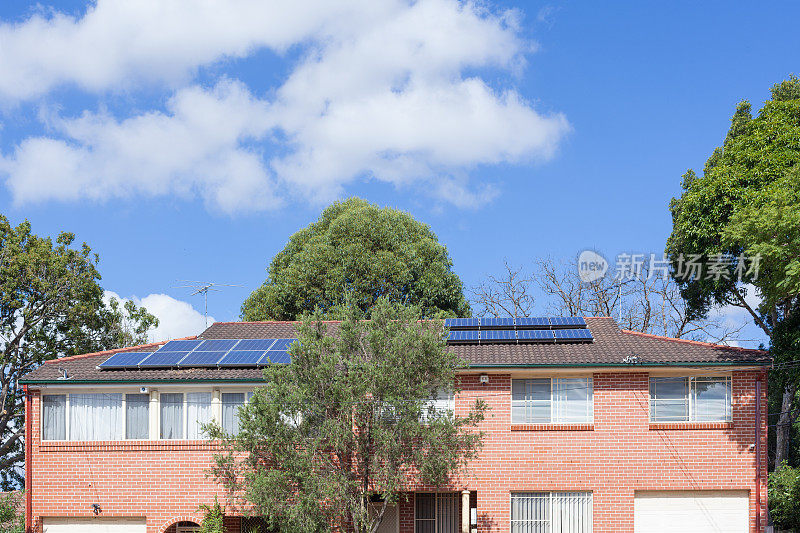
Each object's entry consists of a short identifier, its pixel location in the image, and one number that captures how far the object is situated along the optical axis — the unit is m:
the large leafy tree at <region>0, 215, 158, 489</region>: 32.34
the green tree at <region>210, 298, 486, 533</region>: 17.94
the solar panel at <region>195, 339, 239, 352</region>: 23.10
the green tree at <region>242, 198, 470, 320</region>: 36.09
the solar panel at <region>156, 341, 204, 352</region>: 23.28
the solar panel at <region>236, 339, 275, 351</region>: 22.84
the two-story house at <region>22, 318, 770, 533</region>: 20.59
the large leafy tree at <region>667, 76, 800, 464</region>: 19.61
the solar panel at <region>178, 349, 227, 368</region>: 21.69
